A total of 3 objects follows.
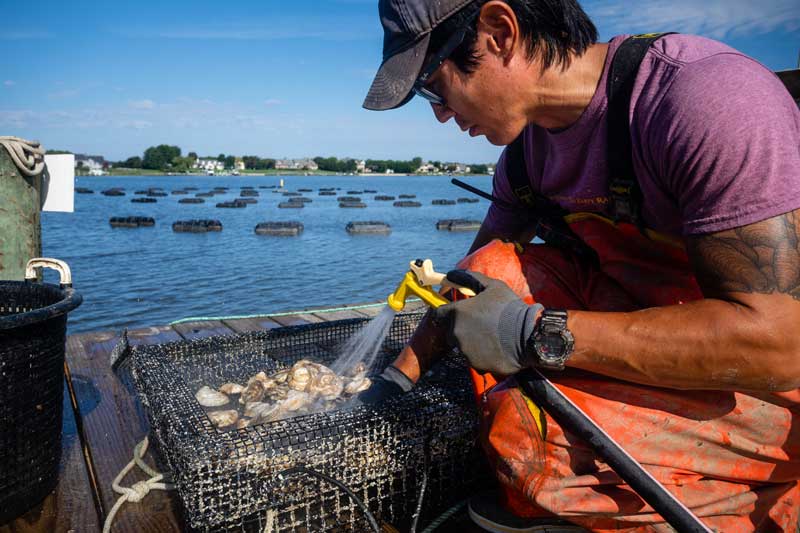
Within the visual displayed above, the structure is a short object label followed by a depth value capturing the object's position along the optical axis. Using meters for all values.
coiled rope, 2.79
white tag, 3.26
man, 1.31
